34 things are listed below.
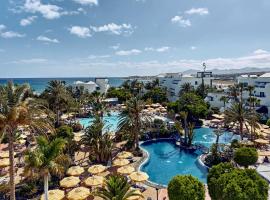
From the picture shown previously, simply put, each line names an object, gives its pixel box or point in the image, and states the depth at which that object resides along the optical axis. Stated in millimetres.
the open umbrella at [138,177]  16235
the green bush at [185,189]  12216
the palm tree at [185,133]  27489
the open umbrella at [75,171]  17698
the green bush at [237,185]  10594
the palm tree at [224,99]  42002
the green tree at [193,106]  36995
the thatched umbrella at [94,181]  15775
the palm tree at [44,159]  12728
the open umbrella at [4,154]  21652
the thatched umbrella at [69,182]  15796
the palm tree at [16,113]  10810
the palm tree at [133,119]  25326
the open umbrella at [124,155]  21228
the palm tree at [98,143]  22214
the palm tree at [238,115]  25931
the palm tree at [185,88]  52380
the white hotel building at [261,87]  38529
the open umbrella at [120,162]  19625
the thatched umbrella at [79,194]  13902
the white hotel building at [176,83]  58431
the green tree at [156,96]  53158
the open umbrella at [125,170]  17644
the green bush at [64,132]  26385
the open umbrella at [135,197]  13224
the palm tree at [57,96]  35828
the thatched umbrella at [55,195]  14118
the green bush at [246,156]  18865
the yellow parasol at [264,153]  21652
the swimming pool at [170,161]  20431
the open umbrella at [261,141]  25045
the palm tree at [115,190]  11102
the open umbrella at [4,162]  19773
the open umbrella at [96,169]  17806
